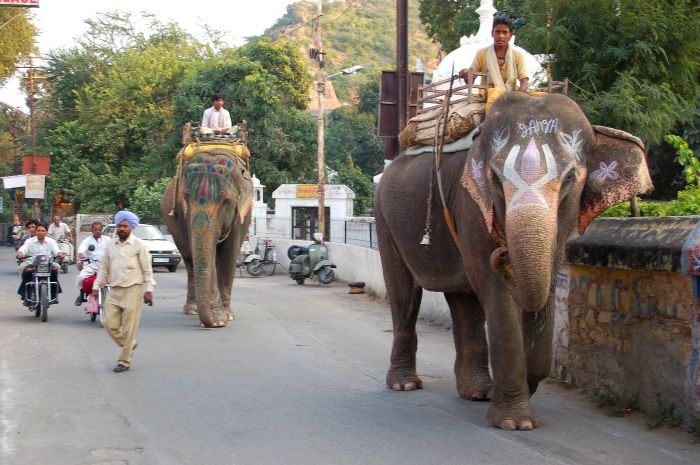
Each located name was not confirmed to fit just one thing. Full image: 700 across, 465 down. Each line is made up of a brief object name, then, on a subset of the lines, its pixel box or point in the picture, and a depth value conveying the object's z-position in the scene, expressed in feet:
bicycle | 90.53
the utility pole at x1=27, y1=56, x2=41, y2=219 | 145.59
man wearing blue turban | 33.68
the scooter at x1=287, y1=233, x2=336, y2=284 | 75.46
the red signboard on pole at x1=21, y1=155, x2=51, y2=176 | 144.56
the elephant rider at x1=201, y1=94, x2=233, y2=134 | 54.70
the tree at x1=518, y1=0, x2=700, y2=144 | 54.90
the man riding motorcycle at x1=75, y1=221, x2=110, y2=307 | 49.32
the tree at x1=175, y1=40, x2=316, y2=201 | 127.65
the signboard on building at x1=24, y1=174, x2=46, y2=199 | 139.64
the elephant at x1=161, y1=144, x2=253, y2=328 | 45.55
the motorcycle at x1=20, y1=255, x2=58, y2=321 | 50.08
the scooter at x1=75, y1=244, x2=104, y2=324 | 48.96
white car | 94.38
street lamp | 94.17
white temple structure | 63.05
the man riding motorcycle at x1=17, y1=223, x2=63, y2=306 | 50.96
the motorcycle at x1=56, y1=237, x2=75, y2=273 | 83.57
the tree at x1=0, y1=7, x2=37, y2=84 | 125.39
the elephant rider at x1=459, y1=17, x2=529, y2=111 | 25.75
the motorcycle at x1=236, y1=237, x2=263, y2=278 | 88.22
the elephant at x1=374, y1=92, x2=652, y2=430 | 19.75
